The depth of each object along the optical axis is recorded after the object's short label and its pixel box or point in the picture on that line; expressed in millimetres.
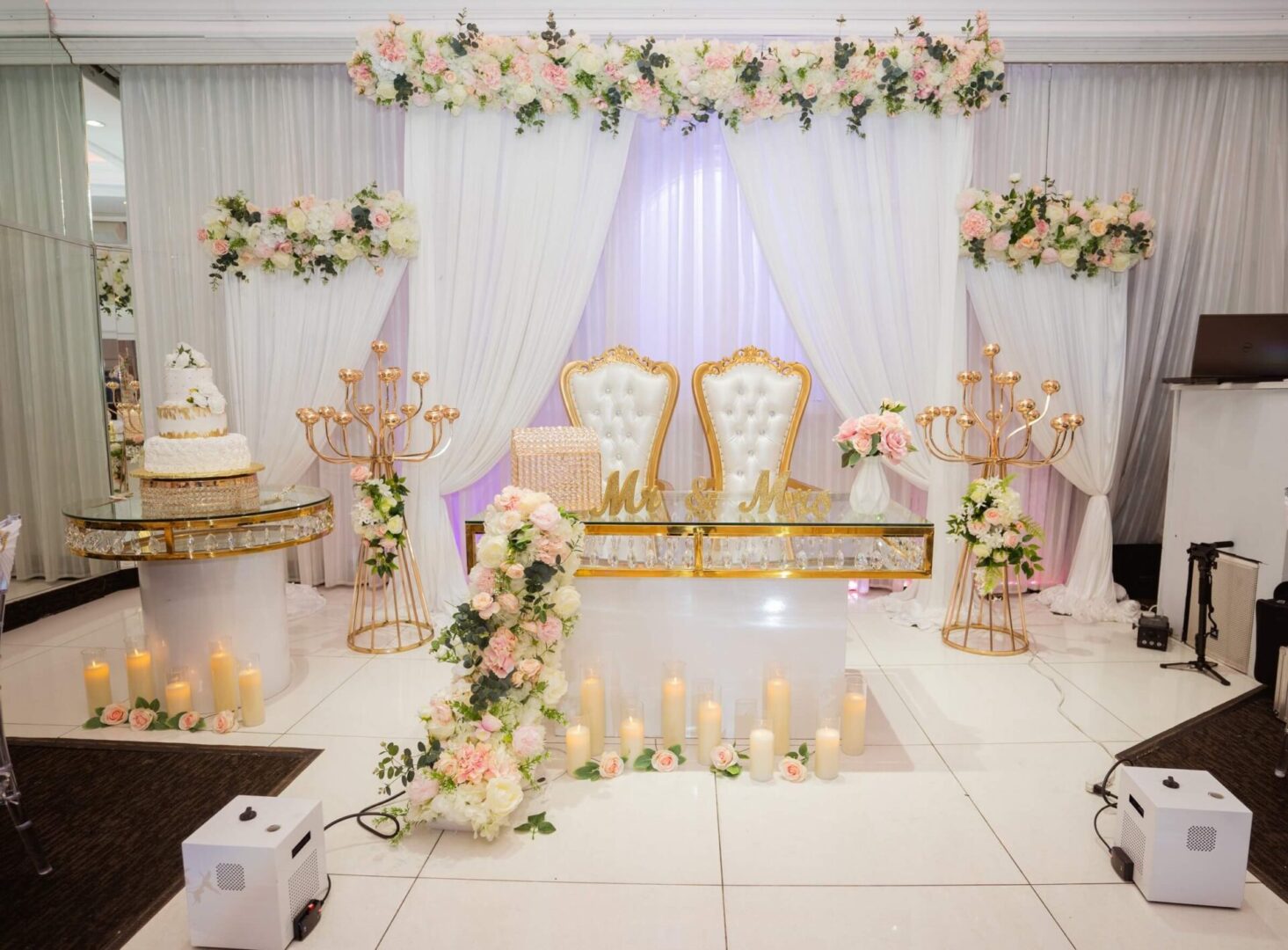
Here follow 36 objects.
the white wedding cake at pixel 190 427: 3227
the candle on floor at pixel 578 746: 2742
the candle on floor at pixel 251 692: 3121
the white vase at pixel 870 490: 2973
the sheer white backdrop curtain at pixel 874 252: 4543
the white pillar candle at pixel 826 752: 2705
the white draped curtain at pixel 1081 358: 4598
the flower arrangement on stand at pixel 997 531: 3840
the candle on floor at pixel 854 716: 2859
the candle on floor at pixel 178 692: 3154
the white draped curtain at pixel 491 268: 4574
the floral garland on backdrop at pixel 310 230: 4422
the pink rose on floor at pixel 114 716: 3170
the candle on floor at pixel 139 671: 3193
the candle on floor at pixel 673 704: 2854
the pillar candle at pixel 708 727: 2779
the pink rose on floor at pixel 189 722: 3107
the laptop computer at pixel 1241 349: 3820
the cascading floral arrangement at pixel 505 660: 2404
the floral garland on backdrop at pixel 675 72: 4277
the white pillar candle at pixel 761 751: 2684
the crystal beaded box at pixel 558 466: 2939
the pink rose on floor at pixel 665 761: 2750
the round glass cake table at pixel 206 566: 2969
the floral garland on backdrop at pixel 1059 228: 4336
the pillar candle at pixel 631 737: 2803
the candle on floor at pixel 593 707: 2865
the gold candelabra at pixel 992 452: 4031
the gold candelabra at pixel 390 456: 4047
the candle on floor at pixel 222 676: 3178
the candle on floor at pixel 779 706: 2820
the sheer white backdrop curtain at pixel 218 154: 4906
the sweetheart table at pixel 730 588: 2771
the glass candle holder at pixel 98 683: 3221
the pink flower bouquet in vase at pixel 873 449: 2969
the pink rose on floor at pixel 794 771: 2697
